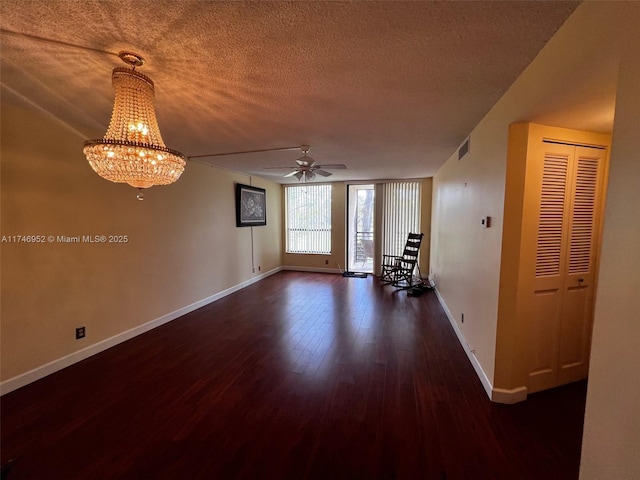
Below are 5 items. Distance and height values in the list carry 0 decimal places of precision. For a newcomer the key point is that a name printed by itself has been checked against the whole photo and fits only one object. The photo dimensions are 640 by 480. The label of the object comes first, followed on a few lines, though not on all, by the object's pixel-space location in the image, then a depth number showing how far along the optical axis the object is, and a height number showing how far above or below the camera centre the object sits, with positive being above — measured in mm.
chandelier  1390 +420
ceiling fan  3178 +665
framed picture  5047 +266
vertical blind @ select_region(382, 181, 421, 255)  6008 +122
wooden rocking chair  5270 -1031
